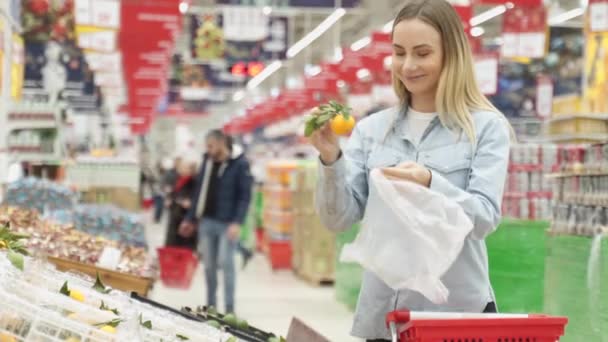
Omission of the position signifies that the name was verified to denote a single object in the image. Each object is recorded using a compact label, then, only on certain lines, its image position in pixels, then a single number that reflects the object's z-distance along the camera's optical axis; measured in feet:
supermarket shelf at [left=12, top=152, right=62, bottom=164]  33.63
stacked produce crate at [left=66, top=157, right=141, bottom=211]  37.37
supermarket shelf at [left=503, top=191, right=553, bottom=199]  26.14
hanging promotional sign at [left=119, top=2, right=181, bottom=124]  51.37
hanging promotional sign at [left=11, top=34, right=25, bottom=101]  29.00
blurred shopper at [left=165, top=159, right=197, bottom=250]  33.65
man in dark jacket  27.78
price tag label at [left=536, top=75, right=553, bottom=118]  57.00
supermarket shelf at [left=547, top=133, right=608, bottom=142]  27.45
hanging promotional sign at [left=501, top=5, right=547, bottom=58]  45.77
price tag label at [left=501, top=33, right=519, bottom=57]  46.21
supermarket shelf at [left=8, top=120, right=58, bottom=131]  31.60
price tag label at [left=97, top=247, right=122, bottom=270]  14.51
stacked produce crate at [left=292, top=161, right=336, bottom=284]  36.50
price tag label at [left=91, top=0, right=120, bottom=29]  38.78
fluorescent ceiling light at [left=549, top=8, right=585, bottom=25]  66.35
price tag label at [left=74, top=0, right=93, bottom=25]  38.45
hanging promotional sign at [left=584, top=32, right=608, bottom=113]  44.32
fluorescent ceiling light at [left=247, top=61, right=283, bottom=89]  89.02
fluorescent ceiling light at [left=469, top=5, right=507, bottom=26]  63.05
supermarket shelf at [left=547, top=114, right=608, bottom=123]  27.02
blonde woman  7.88
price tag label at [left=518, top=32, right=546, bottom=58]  45.50
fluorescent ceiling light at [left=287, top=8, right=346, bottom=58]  58.68
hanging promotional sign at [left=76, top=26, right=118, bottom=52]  45.24
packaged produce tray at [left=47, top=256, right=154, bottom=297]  13.48
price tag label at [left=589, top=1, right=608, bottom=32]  40.16
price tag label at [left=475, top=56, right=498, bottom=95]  46.75
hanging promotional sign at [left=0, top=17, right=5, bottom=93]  23.78
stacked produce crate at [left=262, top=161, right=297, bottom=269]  43.24
